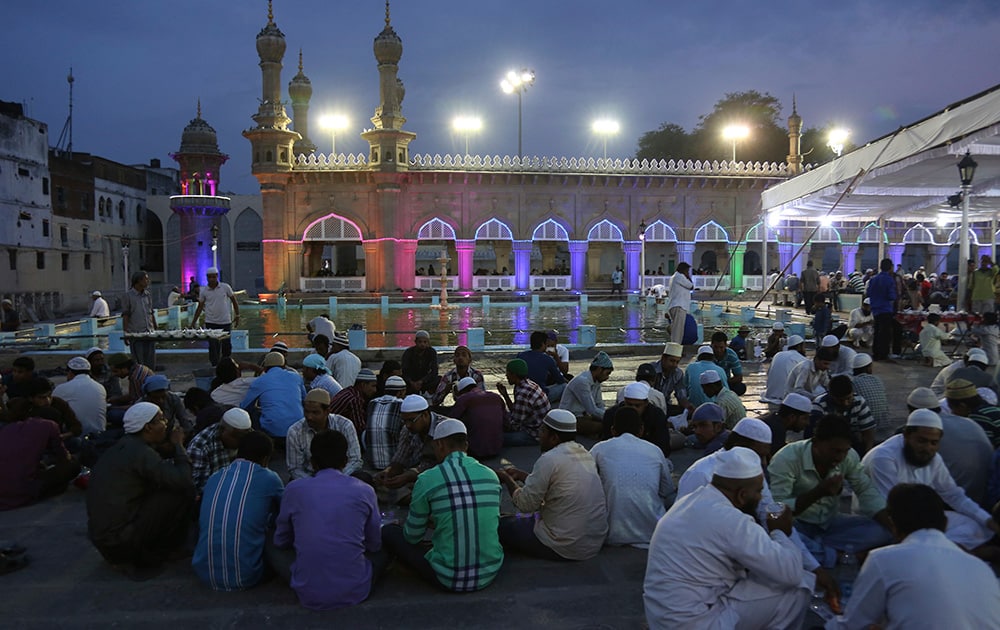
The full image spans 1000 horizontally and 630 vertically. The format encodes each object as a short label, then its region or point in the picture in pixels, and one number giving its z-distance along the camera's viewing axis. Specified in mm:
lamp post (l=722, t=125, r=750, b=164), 33066
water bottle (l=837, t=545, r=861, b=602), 3963
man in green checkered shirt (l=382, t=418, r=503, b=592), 3729
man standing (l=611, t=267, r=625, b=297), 29469
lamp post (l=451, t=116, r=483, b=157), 34406
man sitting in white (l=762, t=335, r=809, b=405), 6973
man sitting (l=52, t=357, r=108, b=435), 6371
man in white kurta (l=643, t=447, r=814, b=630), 2846
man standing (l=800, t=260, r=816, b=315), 19203
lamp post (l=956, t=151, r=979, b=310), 10523
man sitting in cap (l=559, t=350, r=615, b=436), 6809
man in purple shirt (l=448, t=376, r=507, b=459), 6223
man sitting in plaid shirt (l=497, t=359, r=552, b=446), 6852
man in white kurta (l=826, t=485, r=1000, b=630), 2346
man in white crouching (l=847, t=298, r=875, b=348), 12415
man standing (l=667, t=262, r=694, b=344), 11672
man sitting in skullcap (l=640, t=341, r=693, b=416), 7156
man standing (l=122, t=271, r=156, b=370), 10070
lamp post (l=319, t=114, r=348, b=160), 34719
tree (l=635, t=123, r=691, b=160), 49438
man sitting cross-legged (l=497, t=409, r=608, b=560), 4031
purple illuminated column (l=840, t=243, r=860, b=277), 32062
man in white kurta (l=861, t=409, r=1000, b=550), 3752
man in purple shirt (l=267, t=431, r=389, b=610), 3635
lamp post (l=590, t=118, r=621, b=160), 36594
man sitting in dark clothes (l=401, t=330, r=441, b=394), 8227
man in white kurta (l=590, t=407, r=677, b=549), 4227
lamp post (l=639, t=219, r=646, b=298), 27523
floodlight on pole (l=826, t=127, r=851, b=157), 33062
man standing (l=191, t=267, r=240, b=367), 10539
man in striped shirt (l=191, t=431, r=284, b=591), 3836
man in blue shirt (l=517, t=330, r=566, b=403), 7980
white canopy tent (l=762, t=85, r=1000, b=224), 9875
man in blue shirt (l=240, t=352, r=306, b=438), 6211
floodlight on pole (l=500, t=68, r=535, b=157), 34500
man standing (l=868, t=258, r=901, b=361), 11281
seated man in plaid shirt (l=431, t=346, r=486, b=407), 7387
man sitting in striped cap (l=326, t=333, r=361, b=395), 7699
